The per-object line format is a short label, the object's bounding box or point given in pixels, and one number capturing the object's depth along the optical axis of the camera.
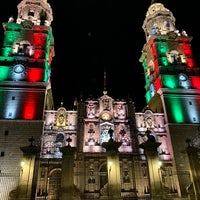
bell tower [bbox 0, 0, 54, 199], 27.19
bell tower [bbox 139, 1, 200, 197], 30.05
